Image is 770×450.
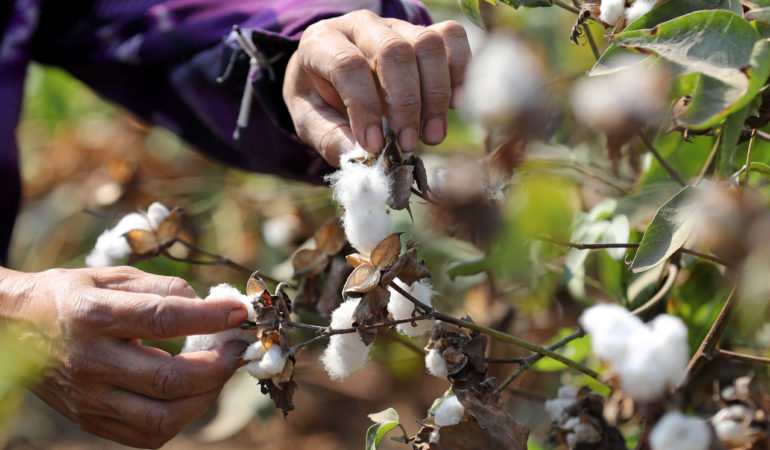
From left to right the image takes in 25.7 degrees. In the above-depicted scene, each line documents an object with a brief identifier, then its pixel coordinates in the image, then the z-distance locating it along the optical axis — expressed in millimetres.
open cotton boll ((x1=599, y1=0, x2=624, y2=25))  733
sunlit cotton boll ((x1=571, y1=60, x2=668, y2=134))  701
